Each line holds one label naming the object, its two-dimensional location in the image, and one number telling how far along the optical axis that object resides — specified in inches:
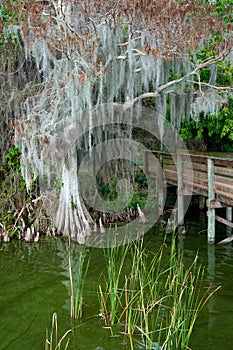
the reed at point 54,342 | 162.1
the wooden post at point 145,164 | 487.3
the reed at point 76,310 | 183.9
